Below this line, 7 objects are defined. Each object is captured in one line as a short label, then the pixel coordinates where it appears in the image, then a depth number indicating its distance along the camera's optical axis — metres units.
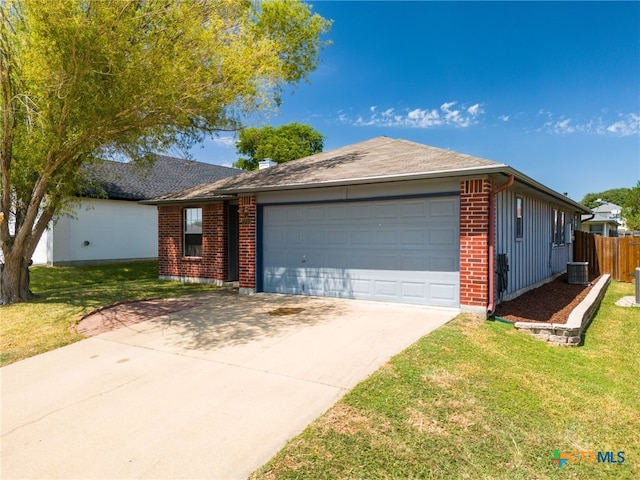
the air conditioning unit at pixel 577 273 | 12.08
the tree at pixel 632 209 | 33.38
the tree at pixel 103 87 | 6.28
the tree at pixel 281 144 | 34.78
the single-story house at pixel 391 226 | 6.89
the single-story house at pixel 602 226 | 30.03
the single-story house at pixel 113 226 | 15.61
